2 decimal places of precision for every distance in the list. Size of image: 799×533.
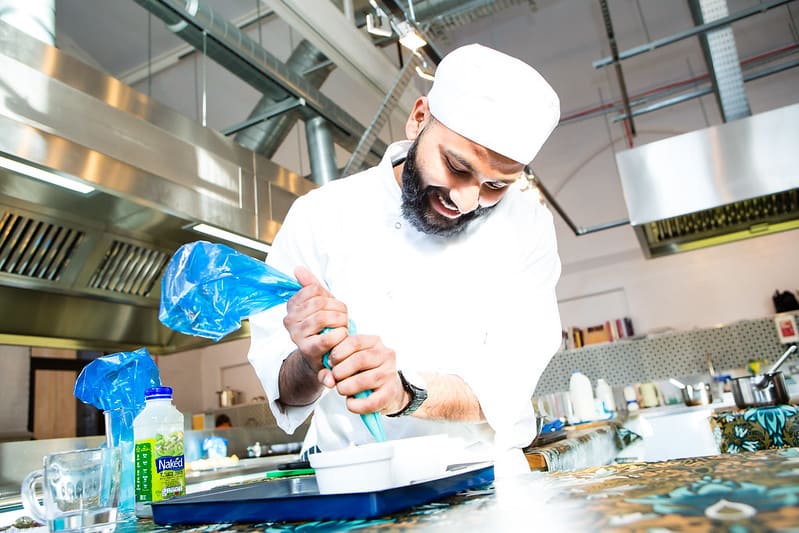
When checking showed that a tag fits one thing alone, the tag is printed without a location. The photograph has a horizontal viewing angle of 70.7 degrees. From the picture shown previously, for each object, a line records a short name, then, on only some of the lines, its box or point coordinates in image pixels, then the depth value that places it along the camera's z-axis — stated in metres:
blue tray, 0.51
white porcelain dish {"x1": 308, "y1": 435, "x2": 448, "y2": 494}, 0.52
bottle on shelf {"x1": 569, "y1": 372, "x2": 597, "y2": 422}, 3.00
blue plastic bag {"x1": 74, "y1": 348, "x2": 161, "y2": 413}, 0.89
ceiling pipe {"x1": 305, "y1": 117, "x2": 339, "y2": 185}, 3.18
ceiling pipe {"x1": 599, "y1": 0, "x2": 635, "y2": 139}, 2.60
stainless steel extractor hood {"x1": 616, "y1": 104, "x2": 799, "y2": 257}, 2.76
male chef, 0.99
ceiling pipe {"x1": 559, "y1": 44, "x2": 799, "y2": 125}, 5.29
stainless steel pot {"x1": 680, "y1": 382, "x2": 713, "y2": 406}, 4.04
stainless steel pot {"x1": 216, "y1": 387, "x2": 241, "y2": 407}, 6.95
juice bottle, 0.77
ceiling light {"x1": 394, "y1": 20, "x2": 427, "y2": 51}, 2.07
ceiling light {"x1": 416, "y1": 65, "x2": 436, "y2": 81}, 2.40
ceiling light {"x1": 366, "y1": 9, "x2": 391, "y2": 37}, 2.12
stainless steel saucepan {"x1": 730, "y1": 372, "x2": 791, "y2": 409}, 2.37
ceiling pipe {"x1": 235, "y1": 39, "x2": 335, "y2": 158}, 3.71
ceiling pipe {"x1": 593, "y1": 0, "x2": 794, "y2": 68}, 2.53
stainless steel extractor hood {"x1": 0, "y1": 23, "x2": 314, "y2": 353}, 1.69
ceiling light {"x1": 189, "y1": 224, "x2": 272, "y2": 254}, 2.27
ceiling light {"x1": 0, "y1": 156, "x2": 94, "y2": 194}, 1.62
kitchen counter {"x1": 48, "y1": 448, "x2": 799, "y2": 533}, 0.36
